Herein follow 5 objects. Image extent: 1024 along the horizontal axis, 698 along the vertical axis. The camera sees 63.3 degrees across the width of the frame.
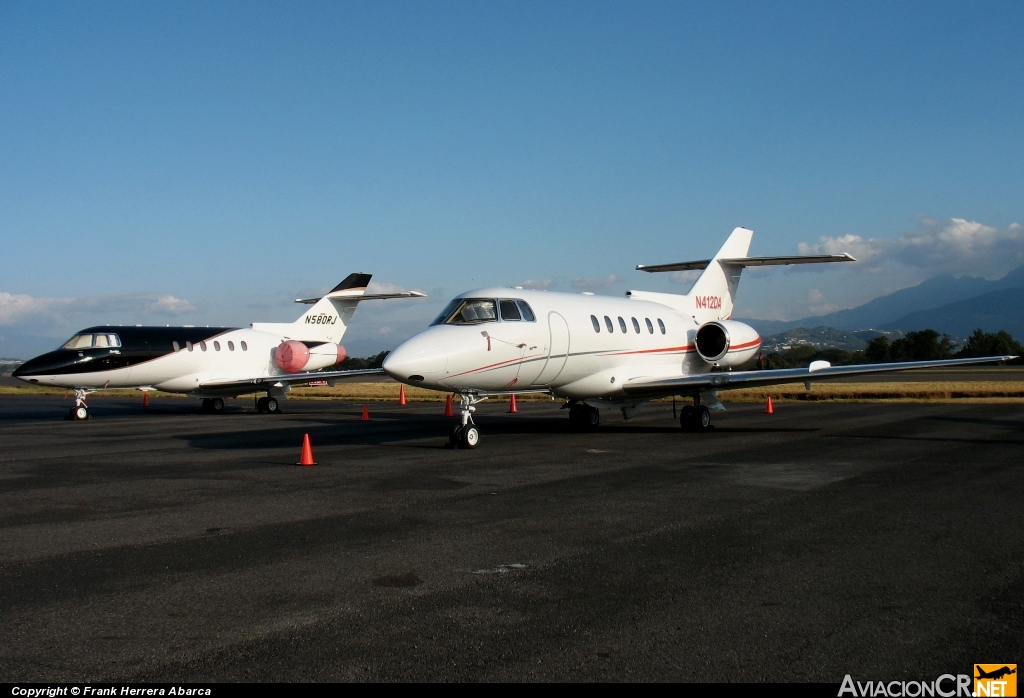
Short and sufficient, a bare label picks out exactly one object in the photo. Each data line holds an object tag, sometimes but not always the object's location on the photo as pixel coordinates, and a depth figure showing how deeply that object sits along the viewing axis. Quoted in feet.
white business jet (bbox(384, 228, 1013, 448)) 49.29
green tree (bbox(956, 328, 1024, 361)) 242.70
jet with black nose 84.33
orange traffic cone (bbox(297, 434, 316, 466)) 42.45
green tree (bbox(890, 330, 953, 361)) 260.62
